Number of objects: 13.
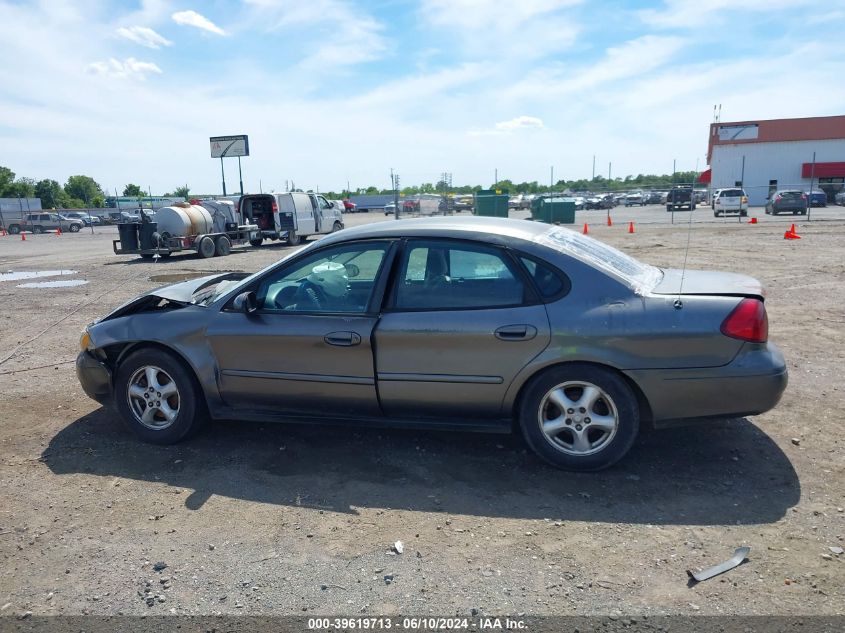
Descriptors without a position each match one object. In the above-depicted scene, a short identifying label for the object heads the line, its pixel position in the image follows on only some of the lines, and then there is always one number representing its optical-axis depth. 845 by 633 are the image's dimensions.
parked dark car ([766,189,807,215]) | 34.75
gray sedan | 3.78
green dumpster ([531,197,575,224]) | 35.81
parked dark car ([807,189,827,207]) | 39.89
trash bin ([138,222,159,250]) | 19.98
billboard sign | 49.12
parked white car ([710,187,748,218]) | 35.88
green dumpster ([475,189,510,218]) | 33.19
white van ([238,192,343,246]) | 23.83
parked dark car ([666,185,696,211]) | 37.17
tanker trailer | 19.97
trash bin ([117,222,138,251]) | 19.84
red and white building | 55.41
